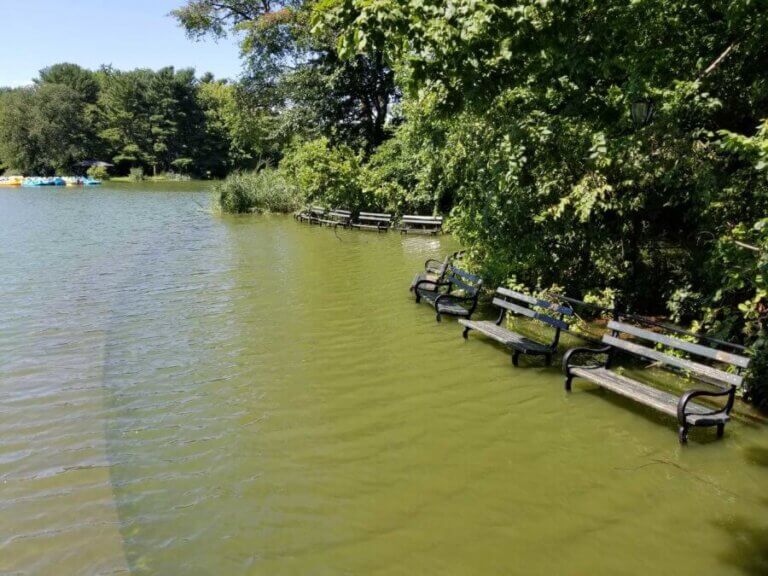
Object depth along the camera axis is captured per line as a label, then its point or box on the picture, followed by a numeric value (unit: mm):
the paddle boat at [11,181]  54812
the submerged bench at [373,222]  22422
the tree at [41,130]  68000
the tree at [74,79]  76750
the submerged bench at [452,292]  9375
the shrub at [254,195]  27906
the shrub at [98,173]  69438
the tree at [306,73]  28797
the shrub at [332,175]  23438
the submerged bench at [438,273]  10820
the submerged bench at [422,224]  21656
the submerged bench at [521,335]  7223
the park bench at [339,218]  23356
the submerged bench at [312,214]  24297
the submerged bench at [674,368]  5121
